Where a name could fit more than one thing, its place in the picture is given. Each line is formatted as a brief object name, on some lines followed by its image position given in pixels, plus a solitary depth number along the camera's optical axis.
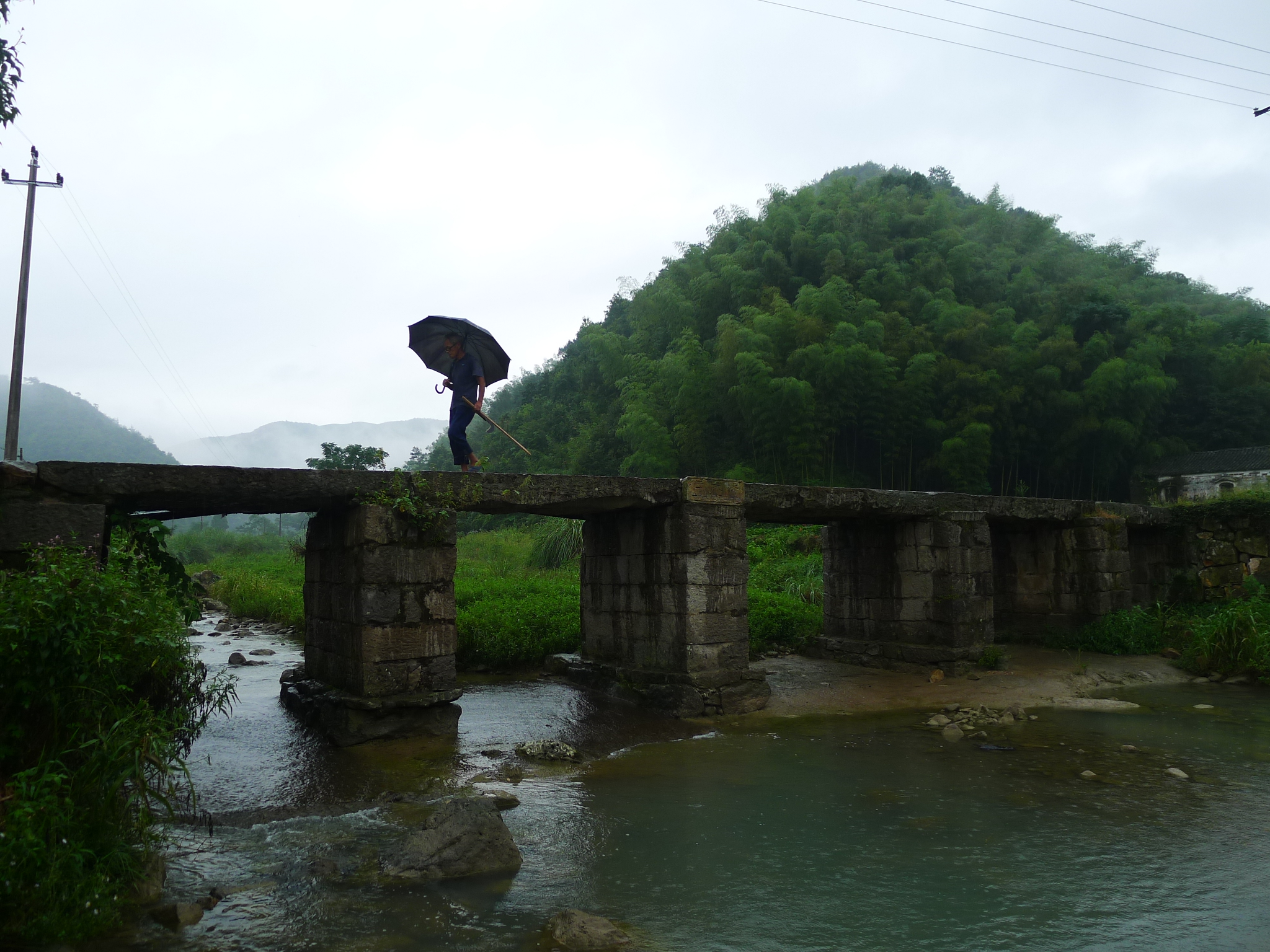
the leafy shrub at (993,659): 10.62
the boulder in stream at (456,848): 4.40
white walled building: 22.78
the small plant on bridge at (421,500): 6.99
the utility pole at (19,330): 14.19
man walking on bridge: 8.16
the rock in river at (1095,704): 9.09
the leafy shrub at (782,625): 12.65
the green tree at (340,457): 32.34
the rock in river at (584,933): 3.62
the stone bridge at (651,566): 6.66
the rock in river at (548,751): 6.94
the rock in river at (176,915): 3.73
